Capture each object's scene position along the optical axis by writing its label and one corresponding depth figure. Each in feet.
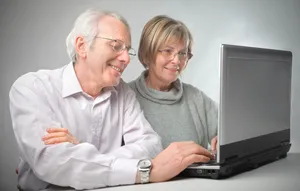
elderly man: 4.90
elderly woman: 6.54
